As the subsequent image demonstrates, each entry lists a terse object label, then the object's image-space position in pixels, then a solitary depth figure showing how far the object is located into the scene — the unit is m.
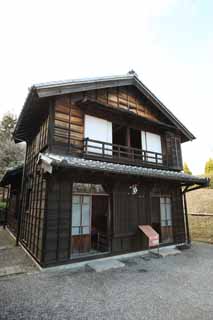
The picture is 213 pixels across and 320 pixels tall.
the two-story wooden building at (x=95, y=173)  4.89
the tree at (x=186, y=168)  19.84
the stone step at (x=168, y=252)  6.11
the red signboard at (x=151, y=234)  5.59
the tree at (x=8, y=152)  16.42
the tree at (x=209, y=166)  17.89
